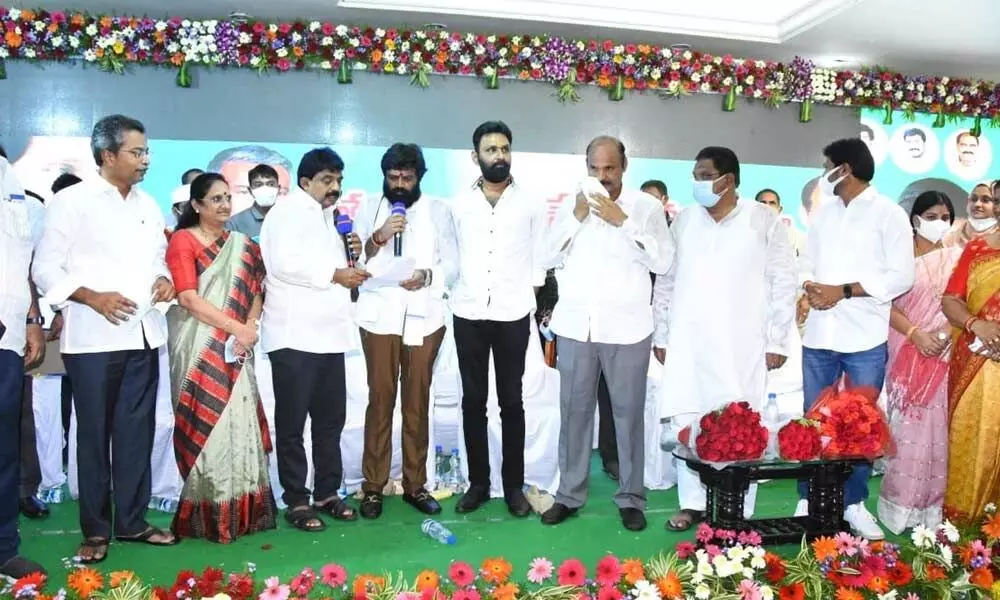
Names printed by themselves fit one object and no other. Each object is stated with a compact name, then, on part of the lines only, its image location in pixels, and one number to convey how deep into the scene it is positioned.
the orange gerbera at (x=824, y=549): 2.65
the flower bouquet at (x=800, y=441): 3.31
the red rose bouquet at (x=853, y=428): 3.32
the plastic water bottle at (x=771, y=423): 3.42
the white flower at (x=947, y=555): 2.66
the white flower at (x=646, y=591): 2.34
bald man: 3.69
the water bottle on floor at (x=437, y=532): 3.56
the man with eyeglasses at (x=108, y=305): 3.18
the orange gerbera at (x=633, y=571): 2.48
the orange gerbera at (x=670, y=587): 2.43
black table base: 3.35
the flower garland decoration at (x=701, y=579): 2.35
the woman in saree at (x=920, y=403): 3.73
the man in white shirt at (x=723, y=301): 3.67
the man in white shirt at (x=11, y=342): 3.02
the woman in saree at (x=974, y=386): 3.47
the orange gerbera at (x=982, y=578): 2.57
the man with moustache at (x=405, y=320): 3.85
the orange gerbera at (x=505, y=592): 2.35
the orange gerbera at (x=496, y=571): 2.41
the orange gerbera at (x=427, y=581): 2.38
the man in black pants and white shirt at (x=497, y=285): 3.84
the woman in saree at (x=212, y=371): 3.51
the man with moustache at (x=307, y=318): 3.62
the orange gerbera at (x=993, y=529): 2.77
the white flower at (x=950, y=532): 2.74
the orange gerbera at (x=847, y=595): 2.45
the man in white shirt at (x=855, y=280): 3.68
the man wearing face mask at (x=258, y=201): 4.23
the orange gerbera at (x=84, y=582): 2.30
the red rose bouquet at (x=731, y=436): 3.23
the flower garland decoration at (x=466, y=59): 6.11
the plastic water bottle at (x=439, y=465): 4.42
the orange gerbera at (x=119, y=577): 2.31
